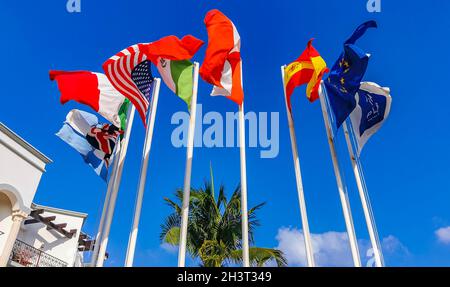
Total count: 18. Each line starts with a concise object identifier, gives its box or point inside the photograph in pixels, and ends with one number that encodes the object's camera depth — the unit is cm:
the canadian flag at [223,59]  988
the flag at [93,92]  945
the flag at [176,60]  1004
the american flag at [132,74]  951
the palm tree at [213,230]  1295
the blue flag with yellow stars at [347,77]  932
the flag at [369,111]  982
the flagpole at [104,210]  903
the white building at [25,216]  1612
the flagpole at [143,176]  854
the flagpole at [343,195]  913
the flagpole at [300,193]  903
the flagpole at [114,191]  893
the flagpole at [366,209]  899
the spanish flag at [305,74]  1087
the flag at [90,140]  1045
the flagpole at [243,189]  850
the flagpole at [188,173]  829
